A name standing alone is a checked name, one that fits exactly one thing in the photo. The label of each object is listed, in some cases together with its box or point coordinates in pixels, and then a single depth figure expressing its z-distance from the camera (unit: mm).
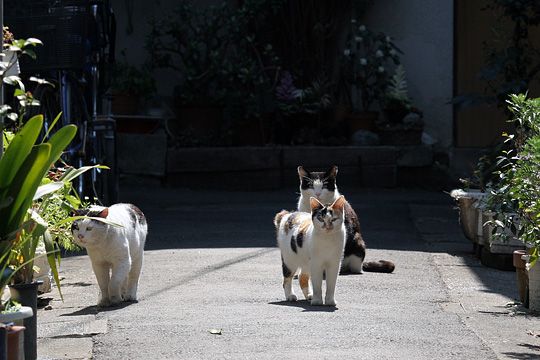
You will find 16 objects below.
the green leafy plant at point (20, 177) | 7918
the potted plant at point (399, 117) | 27047
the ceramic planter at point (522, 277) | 12680
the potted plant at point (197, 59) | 26984
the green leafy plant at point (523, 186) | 11305
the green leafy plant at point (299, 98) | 27312
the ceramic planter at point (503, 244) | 15367
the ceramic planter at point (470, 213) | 16625
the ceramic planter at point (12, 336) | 7250
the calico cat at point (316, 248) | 11992
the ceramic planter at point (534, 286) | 12234
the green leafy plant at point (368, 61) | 27187
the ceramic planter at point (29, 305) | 8633
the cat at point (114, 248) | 11641
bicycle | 16578
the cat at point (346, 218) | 14695
